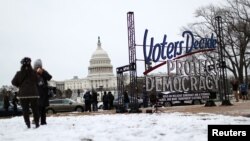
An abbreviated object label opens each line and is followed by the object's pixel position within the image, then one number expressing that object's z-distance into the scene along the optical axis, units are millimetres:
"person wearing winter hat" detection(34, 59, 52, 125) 10422
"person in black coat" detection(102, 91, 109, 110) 32806
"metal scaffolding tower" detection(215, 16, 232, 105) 22984
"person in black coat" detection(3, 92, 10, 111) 30044
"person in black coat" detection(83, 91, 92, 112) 29619
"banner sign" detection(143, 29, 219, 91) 24906
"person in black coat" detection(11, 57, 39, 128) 9812
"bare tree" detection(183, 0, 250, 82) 39812
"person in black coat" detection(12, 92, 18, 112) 30138
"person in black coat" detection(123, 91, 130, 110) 25447
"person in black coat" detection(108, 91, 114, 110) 32606
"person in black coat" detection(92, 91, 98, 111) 31108
